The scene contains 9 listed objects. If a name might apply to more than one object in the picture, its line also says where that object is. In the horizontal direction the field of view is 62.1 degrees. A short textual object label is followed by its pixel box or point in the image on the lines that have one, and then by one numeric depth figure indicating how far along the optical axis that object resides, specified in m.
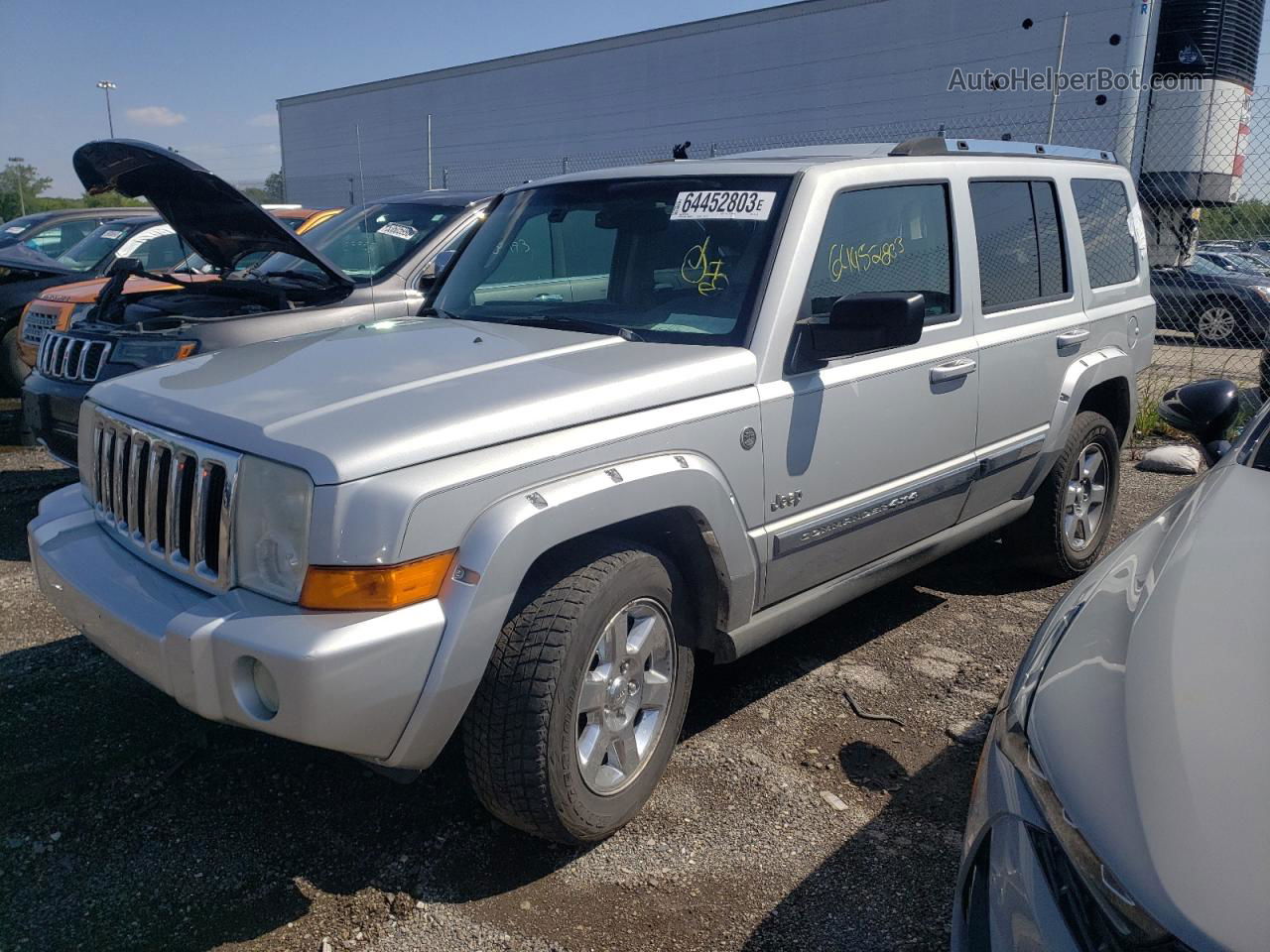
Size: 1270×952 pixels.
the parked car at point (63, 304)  7.09
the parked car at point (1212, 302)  12.47
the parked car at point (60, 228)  10.49
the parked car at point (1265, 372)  7.61
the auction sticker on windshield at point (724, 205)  3.37
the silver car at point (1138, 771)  1.45
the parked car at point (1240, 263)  13.05
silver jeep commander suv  2.36
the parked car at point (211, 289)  5.02
